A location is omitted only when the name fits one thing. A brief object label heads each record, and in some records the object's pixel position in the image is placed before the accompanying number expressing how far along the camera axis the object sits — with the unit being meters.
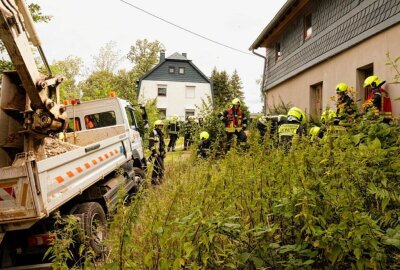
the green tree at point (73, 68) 51.61
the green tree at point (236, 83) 58.62
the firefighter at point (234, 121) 11.10
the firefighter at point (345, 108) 4.56
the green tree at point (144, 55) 57.75
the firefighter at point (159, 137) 9.09
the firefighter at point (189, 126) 14.47
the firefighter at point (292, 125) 6.54
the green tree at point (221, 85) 53.62
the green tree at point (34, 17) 11.99
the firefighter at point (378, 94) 6.94
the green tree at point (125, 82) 46.66
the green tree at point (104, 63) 52.41
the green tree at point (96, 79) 47.17
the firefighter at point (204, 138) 9.95
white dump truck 3.53
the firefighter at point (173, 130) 18.24
